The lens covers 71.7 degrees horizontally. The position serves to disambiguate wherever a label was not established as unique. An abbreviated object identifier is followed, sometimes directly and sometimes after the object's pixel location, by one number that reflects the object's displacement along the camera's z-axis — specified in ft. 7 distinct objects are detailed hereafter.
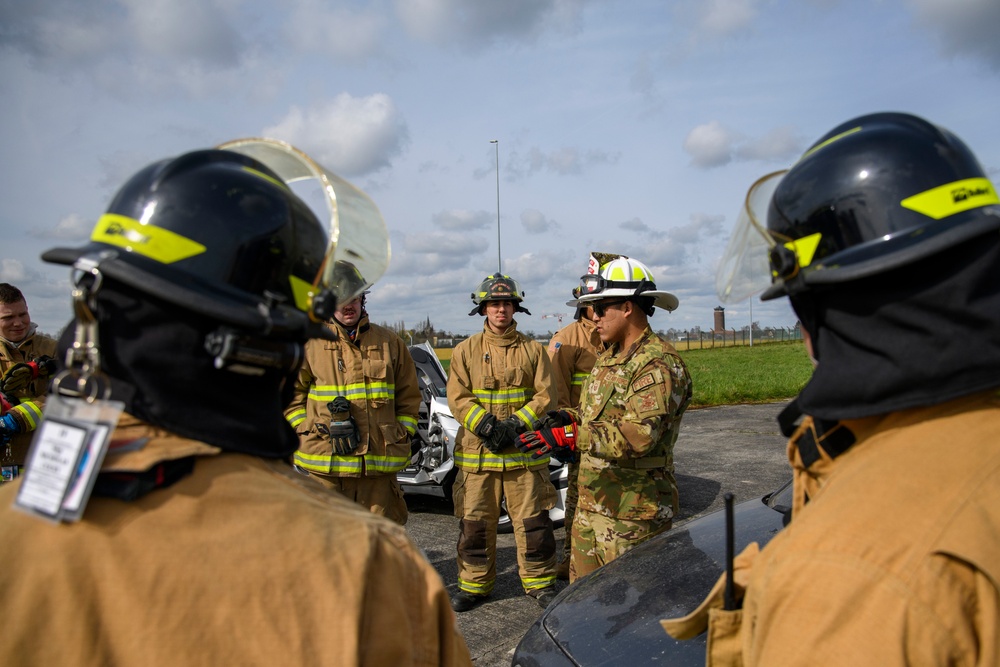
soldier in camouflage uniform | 12.20
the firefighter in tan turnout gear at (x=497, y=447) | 16.14
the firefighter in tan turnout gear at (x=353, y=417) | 15.21
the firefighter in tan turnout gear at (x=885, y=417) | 3.24
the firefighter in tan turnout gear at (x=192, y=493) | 3.33
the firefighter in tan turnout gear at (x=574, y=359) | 20.83
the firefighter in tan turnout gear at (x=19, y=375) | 15.96
